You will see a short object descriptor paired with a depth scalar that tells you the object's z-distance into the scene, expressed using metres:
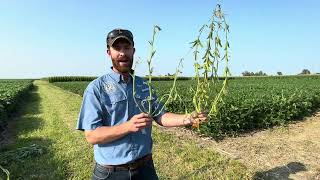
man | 1.85
